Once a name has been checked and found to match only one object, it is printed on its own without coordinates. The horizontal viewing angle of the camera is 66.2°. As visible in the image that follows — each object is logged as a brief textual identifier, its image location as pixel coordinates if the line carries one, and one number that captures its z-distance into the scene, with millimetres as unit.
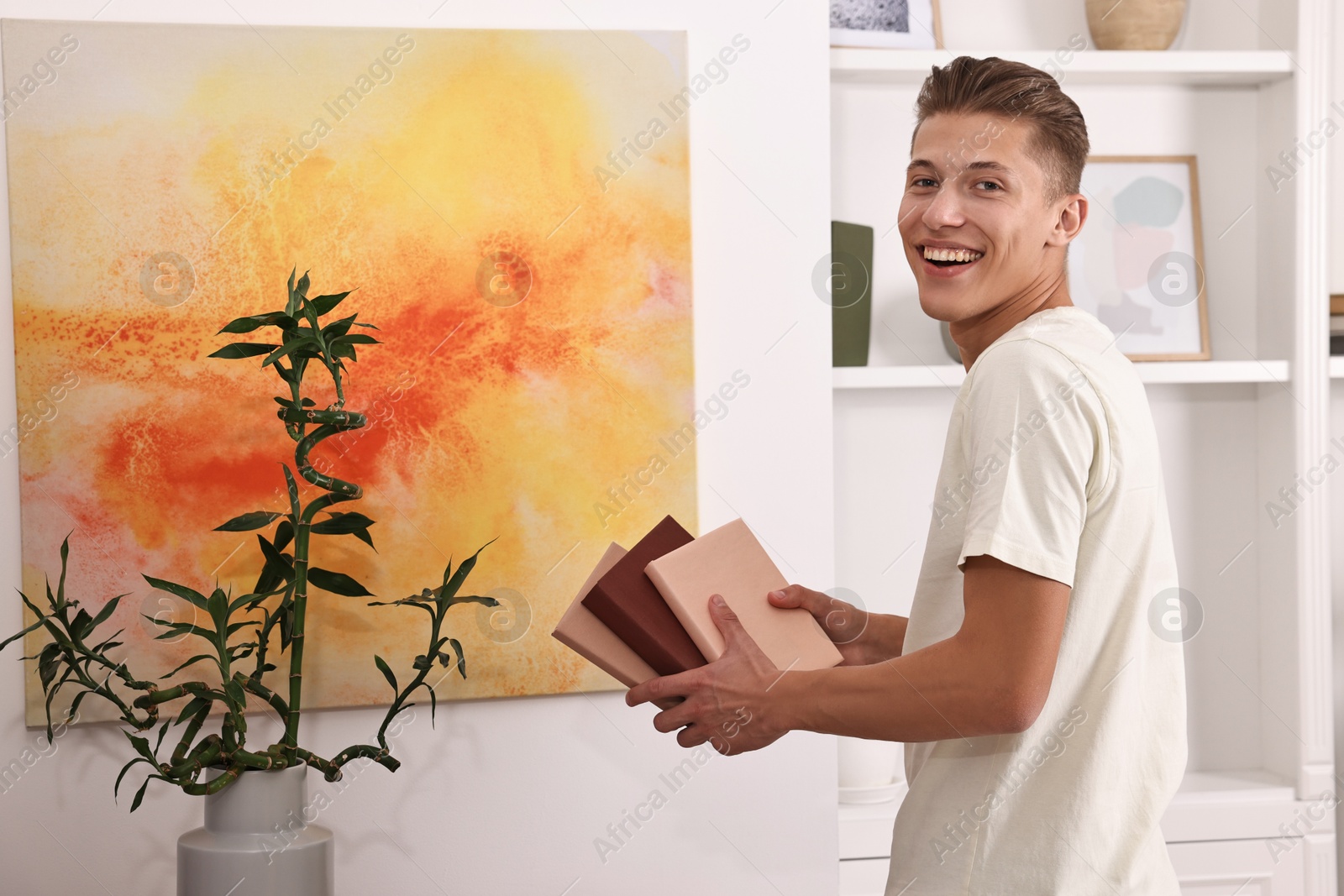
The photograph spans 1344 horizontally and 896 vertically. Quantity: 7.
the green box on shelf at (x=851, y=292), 1878
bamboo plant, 1318
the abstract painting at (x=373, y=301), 1555
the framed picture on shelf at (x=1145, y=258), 2027
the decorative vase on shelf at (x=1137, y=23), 1954
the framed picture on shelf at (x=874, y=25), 1903
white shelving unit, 1923
